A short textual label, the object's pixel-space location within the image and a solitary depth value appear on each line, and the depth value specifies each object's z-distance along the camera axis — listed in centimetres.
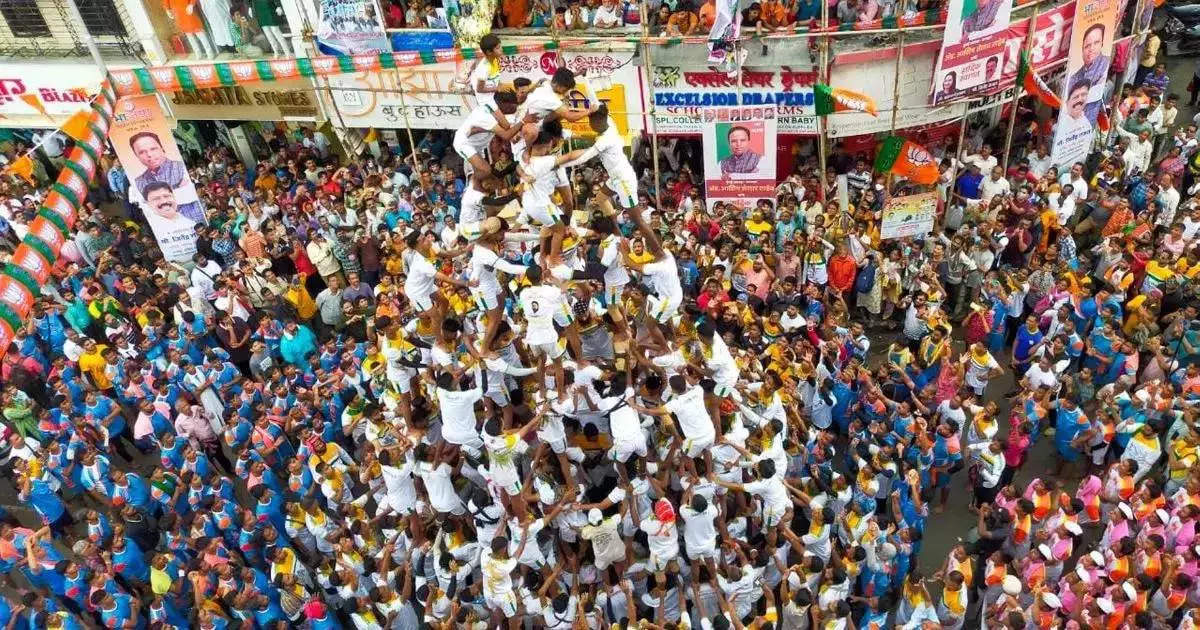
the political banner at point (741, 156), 1309
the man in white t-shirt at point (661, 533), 726
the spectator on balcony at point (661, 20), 1417
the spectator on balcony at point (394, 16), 1504
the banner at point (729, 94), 1366
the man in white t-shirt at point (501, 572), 740
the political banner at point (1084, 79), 1279
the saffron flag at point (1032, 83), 1297
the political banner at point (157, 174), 1373
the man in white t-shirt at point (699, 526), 723
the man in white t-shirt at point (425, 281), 726
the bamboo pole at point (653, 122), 1309
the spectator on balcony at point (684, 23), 1375
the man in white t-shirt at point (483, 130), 638
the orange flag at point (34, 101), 1702
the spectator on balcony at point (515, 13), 1481
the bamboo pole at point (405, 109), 1500
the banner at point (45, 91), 1648
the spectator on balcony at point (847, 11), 1366
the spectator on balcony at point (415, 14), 1474
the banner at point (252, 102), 1596
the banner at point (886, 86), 1319
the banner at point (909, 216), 1194
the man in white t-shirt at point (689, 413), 679
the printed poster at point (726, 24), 1239
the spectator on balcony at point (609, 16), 1423
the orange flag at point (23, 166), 1166
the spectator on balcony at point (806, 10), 1370
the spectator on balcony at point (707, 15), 1366
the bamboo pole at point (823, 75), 1241
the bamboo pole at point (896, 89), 1255
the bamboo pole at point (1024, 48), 1267
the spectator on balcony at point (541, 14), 1468
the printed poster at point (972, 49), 1198
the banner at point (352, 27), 1455
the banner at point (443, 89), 1420
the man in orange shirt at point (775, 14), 1337
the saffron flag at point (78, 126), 1166
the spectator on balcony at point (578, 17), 1438
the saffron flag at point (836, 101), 1273
